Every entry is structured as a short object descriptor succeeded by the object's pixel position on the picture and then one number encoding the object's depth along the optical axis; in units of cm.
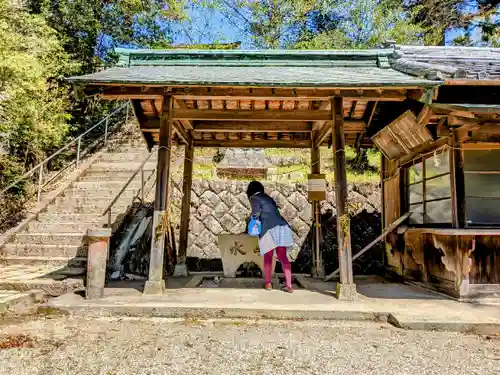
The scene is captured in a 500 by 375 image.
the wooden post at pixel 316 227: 795
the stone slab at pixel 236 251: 744
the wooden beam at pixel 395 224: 729
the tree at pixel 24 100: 820
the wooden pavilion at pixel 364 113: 538
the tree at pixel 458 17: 1709
